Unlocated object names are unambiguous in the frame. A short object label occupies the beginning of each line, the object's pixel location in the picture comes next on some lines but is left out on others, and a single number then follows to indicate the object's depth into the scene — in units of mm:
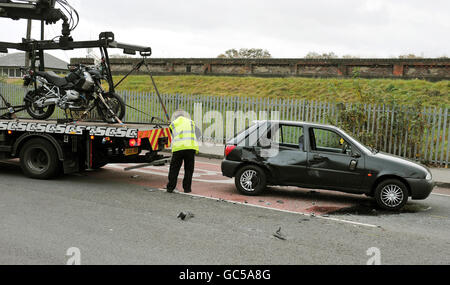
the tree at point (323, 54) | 29641
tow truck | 9109
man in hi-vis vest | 8758
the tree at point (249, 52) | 46431
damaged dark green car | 7863
